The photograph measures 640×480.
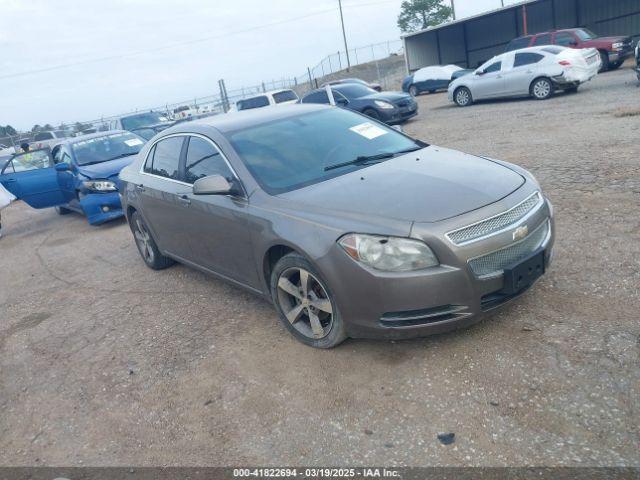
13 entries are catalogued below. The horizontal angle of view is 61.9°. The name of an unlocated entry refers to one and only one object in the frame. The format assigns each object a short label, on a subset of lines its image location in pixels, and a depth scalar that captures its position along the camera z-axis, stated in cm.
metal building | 2547
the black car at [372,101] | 1456
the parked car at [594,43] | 1806
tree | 5659
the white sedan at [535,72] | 1417
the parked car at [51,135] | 3106
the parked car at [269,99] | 1823
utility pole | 4884
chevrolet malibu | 318
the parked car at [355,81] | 2010
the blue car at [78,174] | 902
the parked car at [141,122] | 1932
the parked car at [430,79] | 2428
